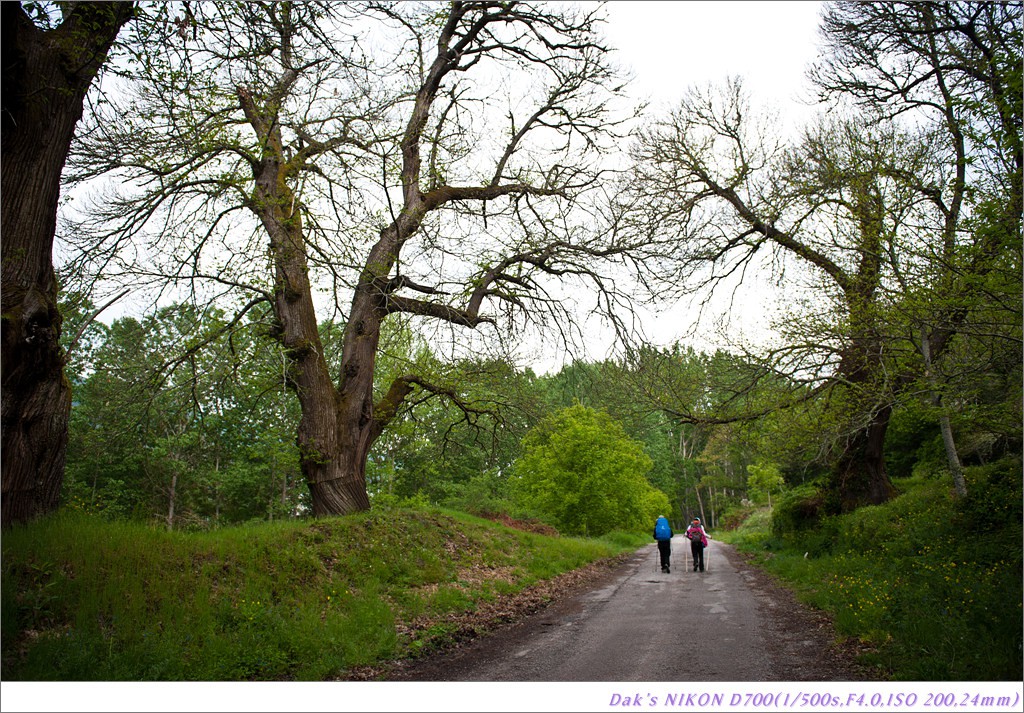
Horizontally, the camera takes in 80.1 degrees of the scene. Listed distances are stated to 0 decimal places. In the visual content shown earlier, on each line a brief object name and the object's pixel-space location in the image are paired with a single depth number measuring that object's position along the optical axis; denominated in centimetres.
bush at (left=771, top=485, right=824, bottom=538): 1669
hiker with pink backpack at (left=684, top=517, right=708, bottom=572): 1648
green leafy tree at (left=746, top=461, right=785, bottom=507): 3962
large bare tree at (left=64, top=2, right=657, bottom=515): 714
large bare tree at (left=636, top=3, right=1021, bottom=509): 637
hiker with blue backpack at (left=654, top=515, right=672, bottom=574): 1659
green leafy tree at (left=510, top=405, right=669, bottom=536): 2620
